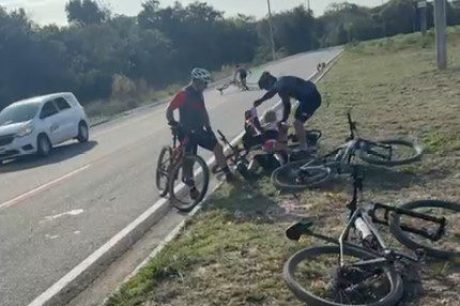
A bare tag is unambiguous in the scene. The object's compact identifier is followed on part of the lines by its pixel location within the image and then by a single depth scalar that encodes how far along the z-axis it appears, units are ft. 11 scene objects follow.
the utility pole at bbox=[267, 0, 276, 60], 265.13
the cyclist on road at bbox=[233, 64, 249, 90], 101.09
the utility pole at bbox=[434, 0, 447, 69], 81.10
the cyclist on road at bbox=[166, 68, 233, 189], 29.76
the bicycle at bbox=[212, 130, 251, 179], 31.19
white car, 55.88
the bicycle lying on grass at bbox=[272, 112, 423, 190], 27.37
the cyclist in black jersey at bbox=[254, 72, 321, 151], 32.24
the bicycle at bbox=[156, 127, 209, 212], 28.63
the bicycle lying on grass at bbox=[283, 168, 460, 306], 15.16
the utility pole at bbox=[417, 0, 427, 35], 194.51
